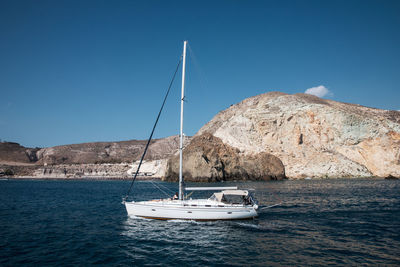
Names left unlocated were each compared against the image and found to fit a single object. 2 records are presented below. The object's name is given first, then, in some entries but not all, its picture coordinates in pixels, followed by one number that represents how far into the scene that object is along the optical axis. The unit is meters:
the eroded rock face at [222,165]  70.00
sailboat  19.88
